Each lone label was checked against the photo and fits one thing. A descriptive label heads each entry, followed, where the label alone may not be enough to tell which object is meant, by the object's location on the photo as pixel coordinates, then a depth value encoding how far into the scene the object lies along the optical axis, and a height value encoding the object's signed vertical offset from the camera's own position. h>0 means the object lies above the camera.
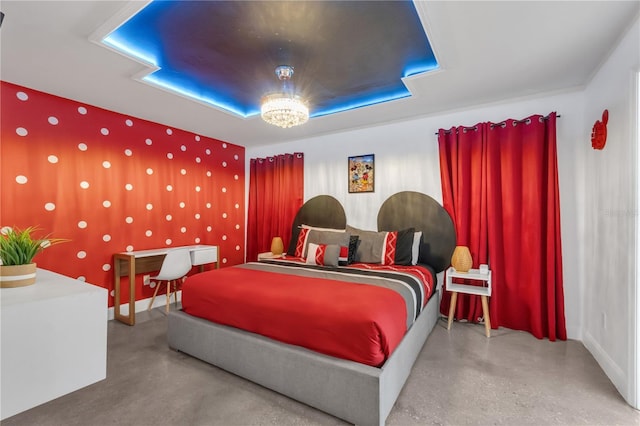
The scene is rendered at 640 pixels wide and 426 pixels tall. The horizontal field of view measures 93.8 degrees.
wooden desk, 3.15 -0.57
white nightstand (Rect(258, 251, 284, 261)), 4.17 -0.59
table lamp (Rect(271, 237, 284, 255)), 4.32 -0.47
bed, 1.67 -0.92
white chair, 3.28 -0.59
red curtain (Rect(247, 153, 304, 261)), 4.50 +0.25
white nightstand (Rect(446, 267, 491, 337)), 2.87 -0.74
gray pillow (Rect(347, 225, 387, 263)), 3.35 -0.38
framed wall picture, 3.94 +0.54
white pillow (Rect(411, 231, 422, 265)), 3.27 -0.38
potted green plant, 0.84 -0.13
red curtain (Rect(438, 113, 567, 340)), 2.82 +0.00
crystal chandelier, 2.43 +0.87
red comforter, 1.74 -0.64
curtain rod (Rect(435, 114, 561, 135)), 2.88 +0.93
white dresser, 0.63 -0.30
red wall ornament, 2.30 +0.65
